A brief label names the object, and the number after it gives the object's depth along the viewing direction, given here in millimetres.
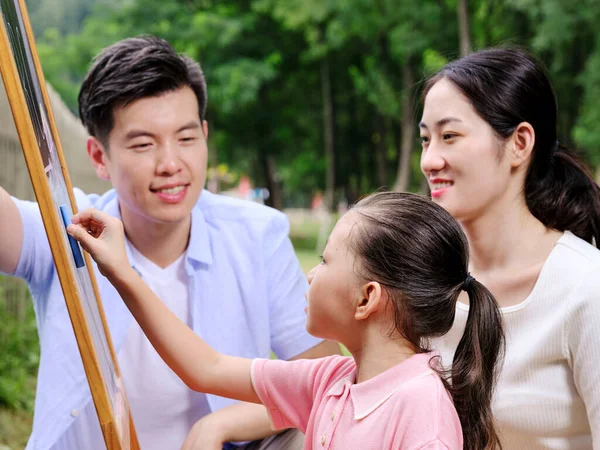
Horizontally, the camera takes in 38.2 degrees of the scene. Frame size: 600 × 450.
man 2549
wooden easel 1466
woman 2488
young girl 1868
